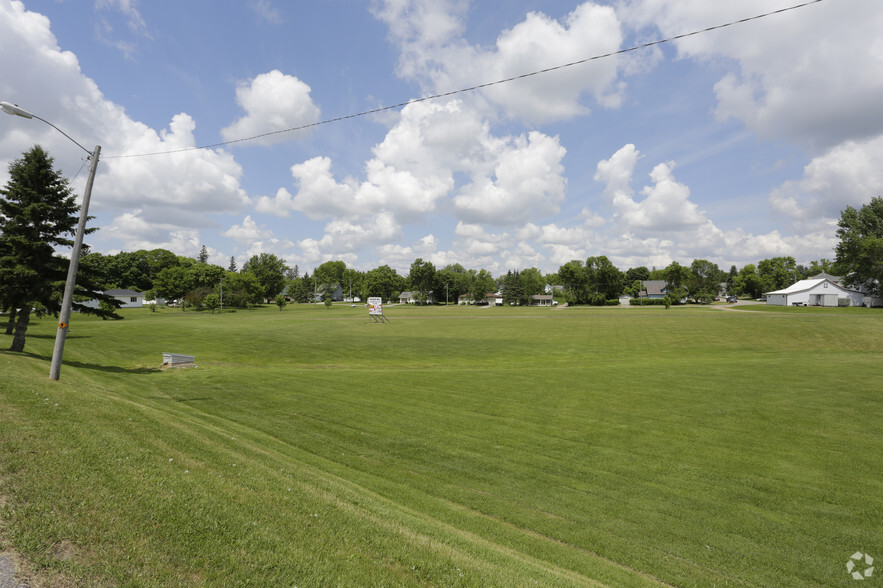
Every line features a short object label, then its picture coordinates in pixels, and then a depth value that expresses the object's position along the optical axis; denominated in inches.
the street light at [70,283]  570.6
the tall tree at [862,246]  3147.4
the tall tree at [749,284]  6003.9
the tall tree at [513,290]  6392.7
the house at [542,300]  6983.3
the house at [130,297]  4562.0
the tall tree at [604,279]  5698.8
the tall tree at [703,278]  6154.5
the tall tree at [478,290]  7126.0
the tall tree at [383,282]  6929.1
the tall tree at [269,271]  6195.9
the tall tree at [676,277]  5610.2
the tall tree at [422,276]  6263.3
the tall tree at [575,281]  5816.9
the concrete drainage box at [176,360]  1030.6
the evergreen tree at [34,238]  863.7
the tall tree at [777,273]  5890.8
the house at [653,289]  6337.1
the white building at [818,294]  3575.3
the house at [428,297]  6510.3
